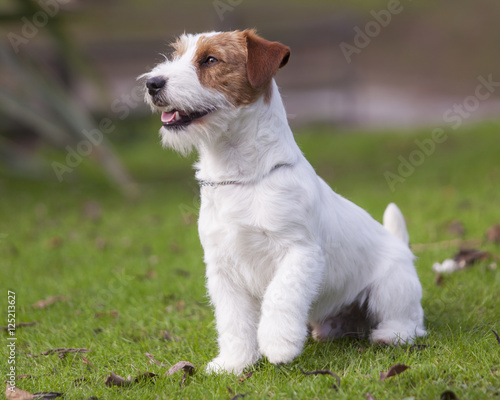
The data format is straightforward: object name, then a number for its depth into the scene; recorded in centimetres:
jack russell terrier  679
